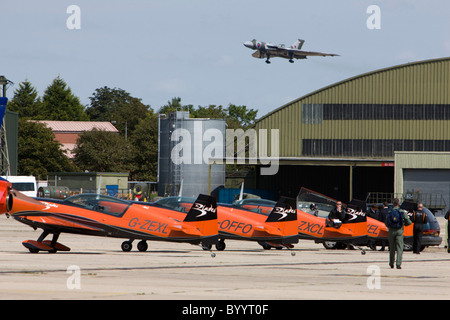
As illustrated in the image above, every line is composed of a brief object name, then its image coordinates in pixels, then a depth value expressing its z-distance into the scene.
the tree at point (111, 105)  143.25
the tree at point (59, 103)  146.12
